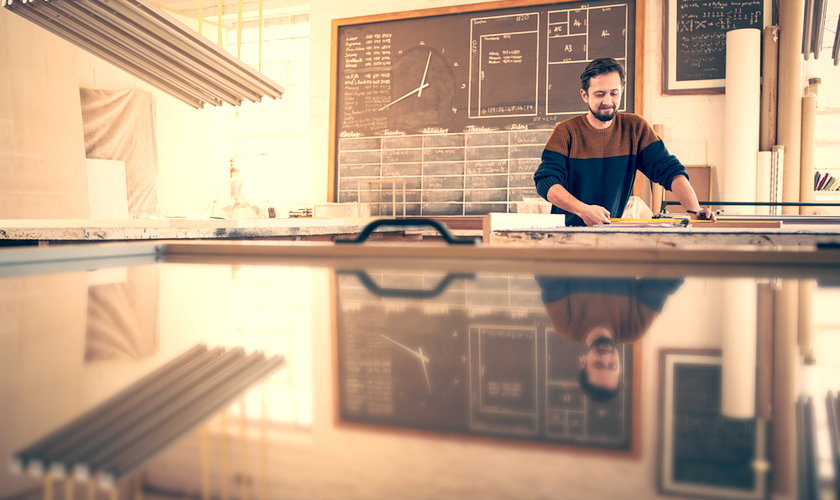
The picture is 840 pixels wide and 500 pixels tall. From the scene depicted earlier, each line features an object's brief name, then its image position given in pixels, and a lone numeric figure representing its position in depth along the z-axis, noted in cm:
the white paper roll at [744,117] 362
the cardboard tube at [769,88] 368
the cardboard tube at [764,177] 360
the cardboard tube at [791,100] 358
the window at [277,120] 559
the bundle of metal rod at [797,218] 225
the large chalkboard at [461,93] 418
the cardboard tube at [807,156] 360
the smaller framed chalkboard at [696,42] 390
